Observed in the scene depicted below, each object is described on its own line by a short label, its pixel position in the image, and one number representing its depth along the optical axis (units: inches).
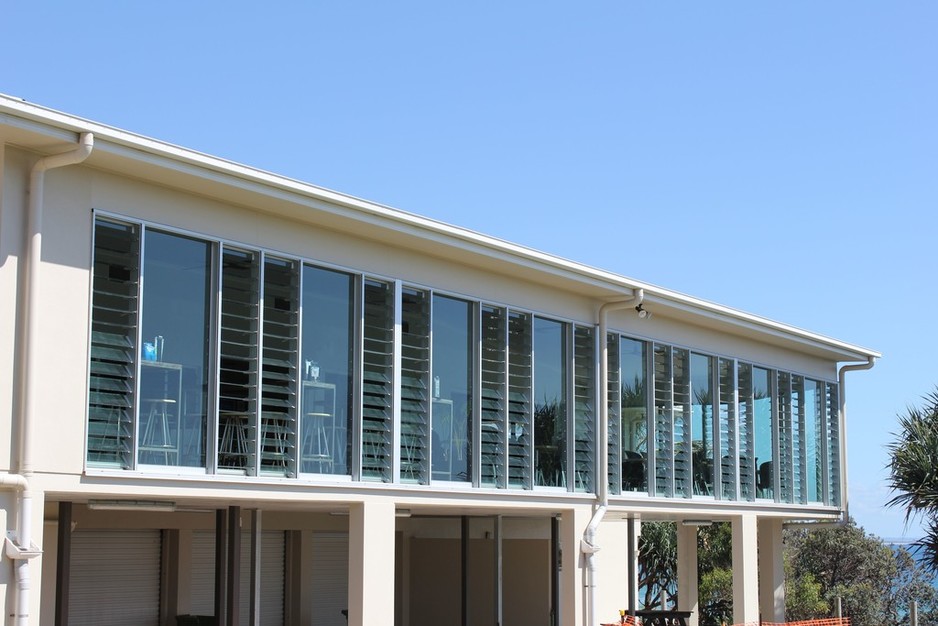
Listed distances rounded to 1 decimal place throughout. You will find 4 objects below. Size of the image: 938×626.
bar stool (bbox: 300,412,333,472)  541.3
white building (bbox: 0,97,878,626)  452.4
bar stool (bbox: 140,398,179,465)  479.2
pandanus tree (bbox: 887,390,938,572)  943.0
